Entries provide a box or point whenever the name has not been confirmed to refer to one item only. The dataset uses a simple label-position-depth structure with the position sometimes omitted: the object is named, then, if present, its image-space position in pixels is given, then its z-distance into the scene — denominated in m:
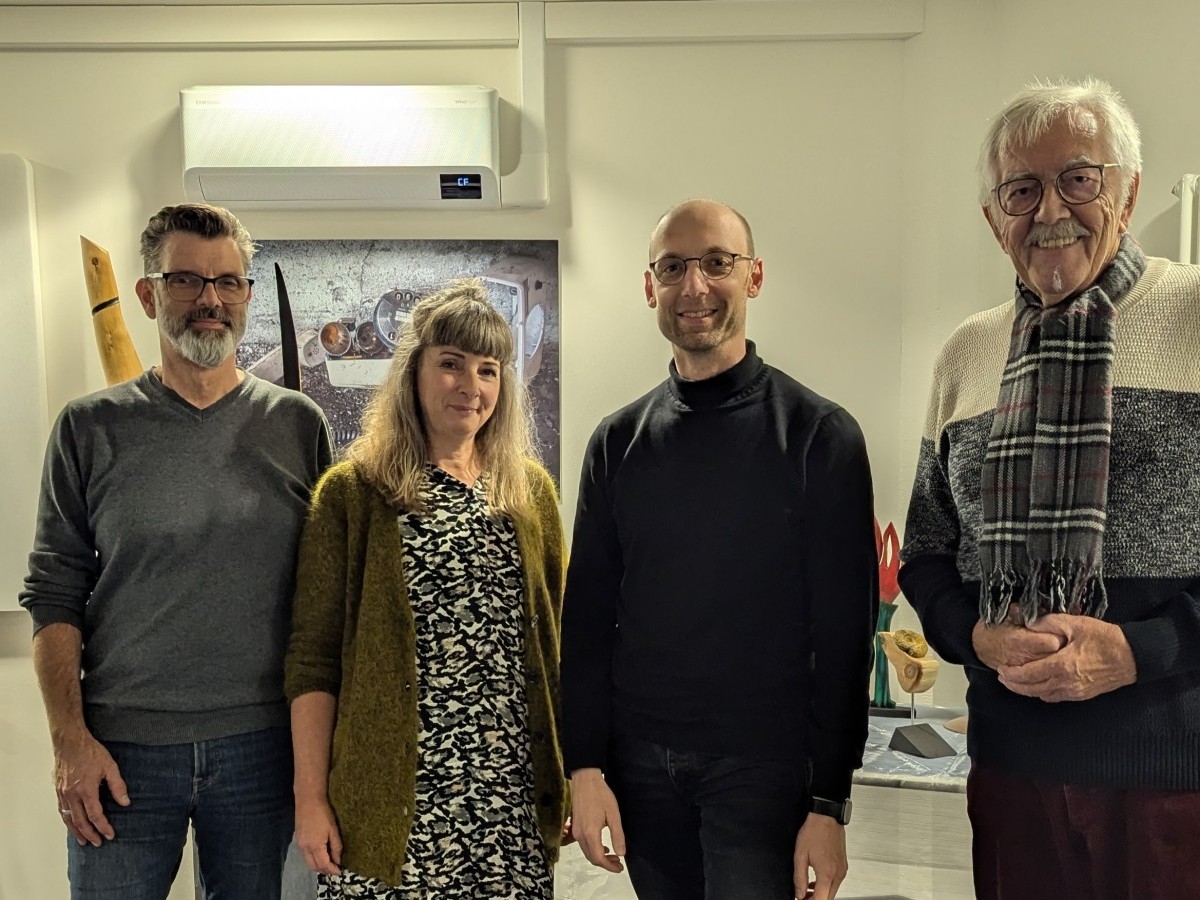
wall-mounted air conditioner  2.80
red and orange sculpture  2.42
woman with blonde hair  1.45
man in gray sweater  1.55
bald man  1.35
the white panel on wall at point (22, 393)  2.92
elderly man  1.11
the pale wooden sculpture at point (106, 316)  2.31
